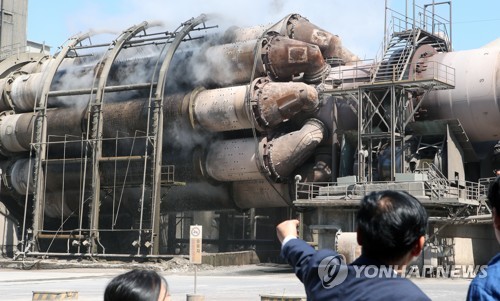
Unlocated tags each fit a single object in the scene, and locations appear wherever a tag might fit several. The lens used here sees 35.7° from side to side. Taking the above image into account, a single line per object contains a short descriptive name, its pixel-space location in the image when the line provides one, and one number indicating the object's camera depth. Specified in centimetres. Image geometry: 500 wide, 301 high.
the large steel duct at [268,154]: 3594
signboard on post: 1786
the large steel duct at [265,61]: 3641
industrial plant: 3288
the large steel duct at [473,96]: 3294
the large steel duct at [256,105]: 3541
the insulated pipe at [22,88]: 4493
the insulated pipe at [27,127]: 4206
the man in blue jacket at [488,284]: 333
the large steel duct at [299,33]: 3825
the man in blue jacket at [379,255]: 356
